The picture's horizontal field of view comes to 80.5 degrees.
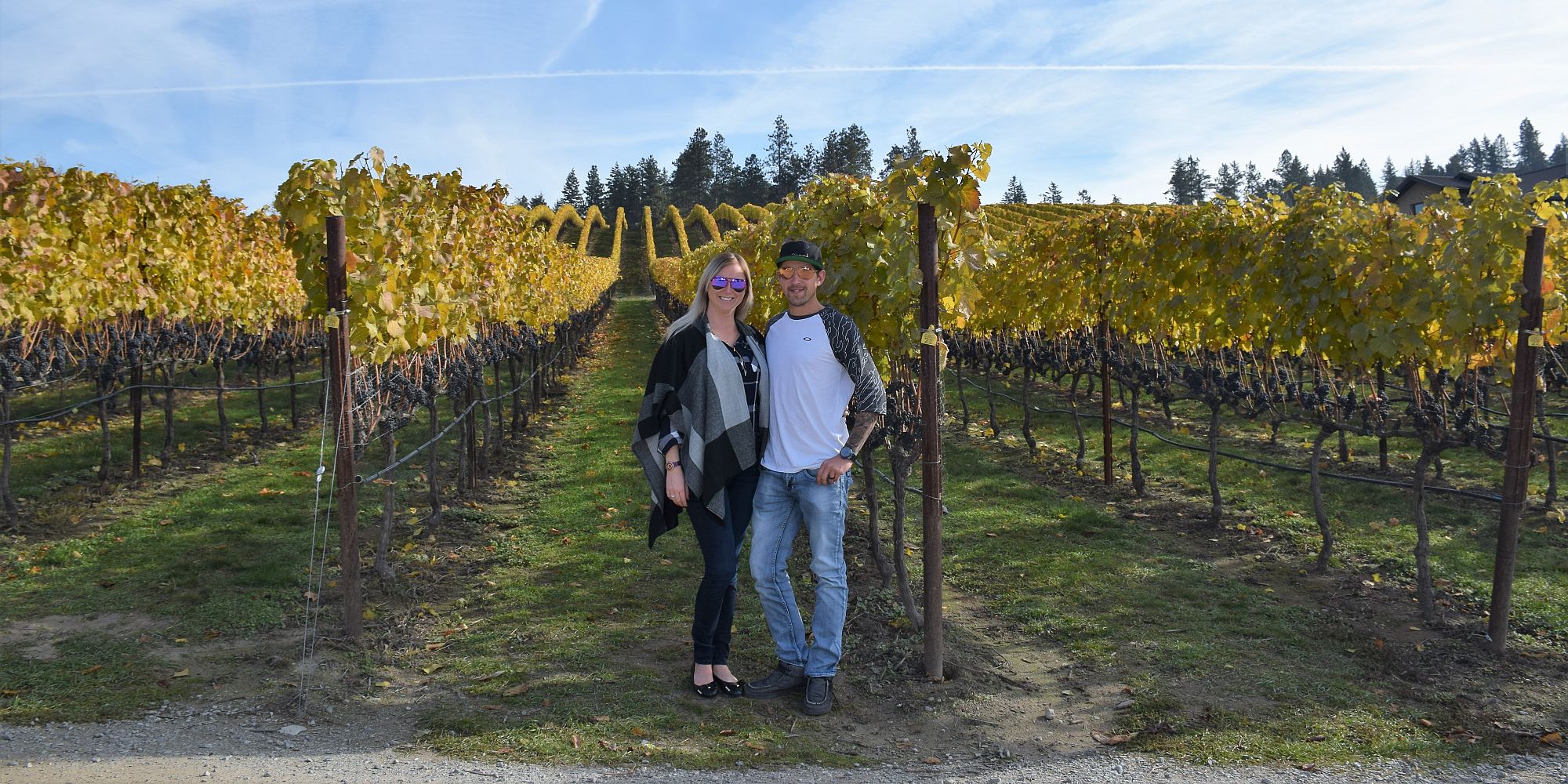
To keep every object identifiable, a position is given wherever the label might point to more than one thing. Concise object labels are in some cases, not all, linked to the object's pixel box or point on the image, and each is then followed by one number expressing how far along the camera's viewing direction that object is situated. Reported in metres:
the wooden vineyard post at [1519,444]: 4.37
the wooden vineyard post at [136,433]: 8.26
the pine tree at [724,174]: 92.44
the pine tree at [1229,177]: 101.06
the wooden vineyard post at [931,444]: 4.02
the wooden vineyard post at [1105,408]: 8.56
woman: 3.60
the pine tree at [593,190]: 106.75
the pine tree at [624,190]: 97.31
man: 3.58
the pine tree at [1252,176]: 100.69
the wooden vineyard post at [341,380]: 4.23
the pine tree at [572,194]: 106.31
